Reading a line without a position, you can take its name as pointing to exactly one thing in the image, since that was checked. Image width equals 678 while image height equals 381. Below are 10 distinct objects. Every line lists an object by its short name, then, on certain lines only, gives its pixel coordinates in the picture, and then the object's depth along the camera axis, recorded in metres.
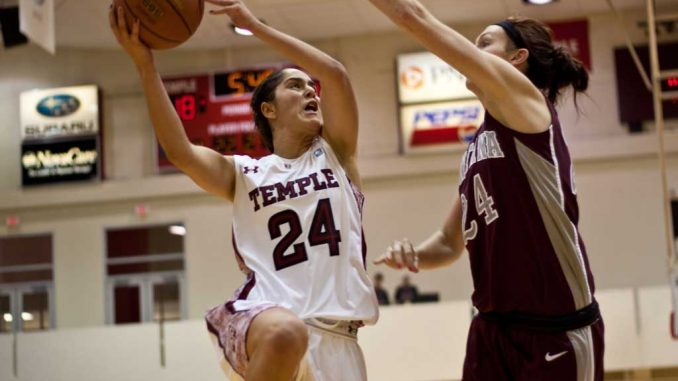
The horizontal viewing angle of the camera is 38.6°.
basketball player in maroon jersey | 3.25
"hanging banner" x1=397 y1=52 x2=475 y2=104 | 15.16
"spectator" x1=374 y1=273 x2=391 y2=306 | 13.89
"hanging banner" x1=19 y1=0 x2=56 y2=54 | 9.03
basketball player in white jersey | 3.65
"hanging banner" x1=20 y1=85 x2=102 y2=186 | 16.42
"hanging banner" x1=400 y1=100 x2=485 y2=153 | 15.12
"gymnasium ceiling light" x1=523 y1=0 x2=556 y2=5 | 12.86
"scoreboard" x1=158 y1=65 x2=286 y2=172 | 15.37
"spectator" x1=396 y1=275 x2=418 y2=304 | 13.98
